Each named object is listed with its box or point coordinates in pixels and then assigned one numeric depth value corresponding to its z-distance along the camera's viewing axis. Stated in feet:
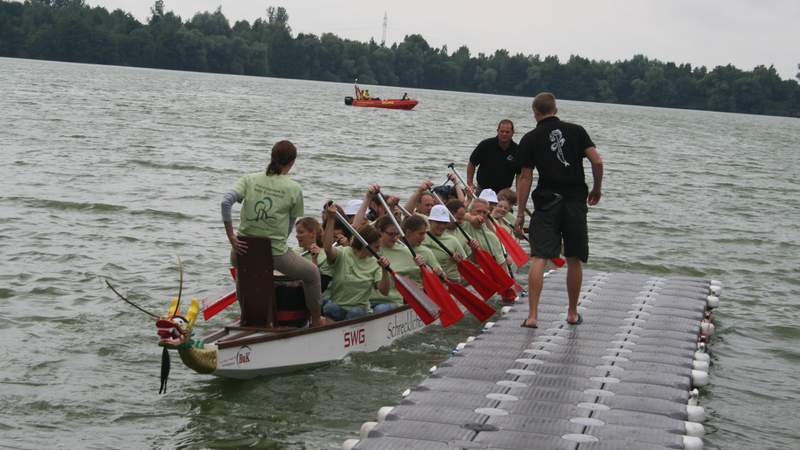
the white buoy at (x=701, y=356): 33.45
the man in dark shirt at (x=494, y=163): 50.80
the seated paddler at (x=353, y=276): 35.99
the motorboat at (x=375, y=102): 270.67
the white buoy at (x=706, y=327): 38.04
